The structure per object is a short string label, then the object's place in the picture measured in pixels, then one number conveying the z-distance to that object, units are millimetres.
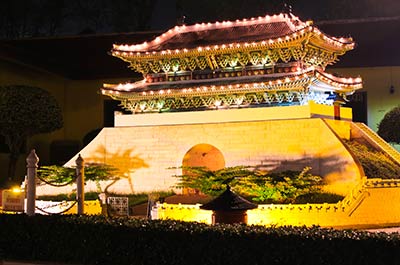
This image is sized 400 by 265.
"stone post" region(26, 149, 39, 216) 9992
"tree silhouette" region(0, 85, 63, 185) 21922
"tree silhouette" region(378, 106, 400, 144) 21203
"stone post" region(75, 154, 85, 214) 10922
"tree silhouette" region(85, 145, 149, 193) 19219
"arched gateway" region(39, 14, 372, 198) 17422
